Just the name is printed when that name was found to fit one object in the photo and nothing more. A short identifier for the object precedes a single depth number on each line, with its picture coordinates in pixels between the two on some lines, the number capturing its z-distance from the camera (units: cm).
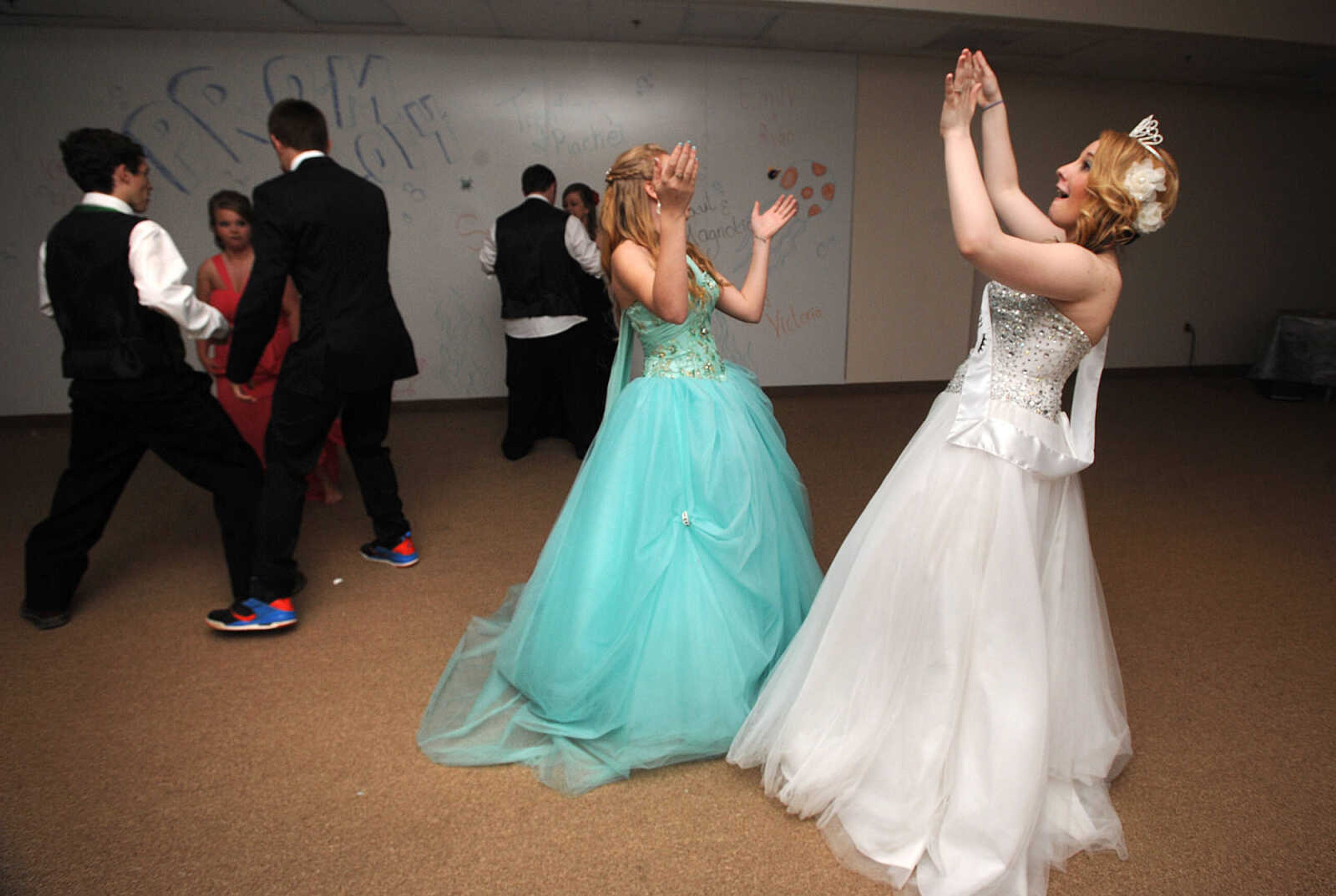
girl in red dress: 297
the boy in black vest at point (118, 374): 215
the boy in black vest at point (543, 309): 391
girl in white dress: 139
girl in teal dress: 178
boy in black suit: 226
